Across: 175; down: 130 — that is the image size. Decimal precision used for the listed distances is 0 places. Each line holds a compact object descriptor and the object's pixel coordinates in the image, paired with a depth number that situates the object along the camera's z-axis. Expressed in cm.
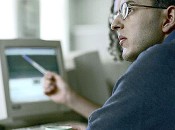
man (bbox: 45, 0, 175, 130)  75
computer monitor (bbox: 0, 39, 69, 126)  146
